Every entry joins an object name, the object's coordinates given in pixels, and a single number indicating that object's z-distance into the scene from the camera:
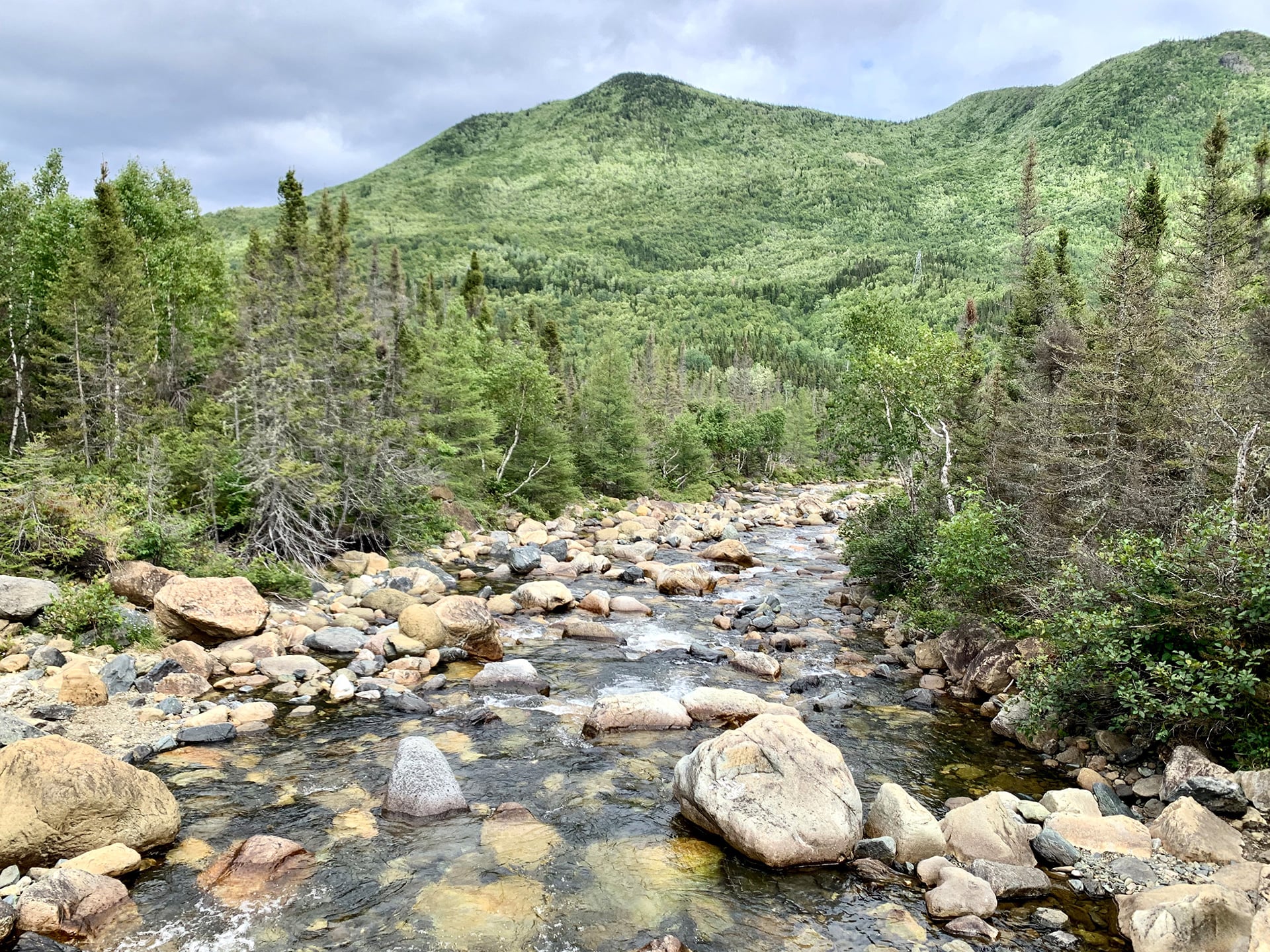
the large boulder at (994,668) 14.10
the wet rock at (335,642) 16.09
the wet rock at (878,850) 8.71
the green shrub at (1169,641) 9.33
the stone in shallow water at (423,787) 9.57
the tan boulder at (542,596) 21.31
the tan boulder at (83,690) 11.96
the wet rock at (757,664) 15.98
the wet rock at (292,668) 14.41
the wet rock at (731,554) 30.08
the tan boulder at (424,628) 16.45
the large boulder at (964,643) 15.15
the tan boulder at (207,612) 15.05
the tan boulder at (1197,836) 8.29
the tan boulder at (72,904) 6.73
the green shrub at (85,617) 14.14
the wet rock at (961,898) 7.69
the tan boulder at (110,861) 7.54
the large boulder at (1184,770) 9.39
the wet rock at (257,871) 7.66
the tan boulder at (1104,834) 8.70
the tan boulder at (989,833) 8.63
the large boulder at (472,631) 16.73
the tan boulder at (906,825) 8.73
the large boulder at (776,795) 8.58
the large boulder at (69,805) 7.47
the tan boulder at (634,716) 12.71
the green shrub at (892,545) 20.42
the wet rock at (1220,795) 8.90
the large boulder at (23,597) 13.86
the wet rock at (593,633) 18.66
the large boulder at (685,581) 24.72
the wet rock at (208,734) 11.29
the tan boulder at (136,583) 16.16
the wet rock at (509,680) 14.70
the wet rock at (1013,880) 8.09
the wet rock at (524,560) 26.83
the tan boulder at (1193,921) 6.48
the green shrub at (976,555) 15.09
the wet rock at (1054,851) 8.55
